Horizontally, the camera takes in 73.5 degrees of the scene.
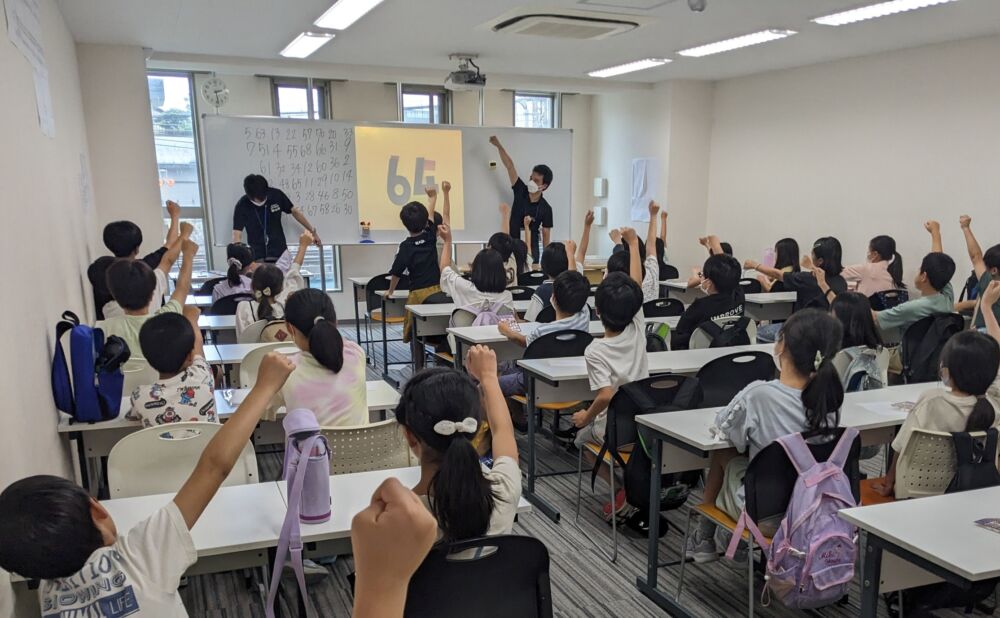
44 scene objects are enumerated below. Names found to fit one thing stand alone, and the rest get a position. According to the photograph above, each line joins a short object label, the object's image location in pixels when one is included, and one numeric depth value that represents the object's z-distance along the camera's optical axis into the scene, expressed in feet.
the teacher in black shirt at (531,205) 26.35
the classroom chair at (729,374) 10.58
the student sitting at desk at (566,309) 12.32
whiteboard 22.65
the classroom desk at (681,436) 8.21
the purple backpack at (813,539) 7.05
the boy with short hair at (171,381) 8.16
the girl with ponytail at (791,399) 7.30
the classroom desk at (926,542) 5.43
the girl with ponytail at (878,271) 19.10
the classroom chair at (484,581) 4.36
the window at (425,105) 28.78
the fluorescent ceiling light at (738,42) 18.43
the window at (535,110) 31.22
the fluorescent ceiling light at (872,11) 15.56
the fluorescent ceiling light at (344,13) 15.37
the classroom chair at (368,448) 7.91
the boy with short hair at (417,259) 18.90
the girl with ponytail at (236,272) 17.28
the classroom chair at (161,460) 7.07
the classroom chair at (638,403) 9.39
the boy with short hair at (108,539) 4.02
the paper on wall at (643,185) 28.60
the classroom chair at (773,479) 7.21
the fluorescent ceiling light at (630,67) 22.81
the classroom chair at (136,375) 10.57
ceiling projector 21.61
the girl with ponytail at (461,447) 4.50
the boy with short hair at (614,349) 10.32
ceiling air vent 16.48
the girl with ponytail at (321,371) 8.41
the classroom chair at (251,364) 11.26
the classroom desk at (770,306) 19.21
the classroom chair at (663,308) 16.10
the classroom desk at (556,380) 11.00
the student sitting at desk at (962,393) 7.56
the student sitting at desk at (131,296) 10.87
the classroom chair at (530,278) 21.02
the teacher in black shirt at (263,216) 21.97
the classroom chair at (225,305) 16.48
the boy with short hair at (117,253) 13.60
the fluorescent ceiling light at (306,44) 18.57
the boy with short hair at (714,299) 13.55
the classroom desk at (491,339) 13.30
